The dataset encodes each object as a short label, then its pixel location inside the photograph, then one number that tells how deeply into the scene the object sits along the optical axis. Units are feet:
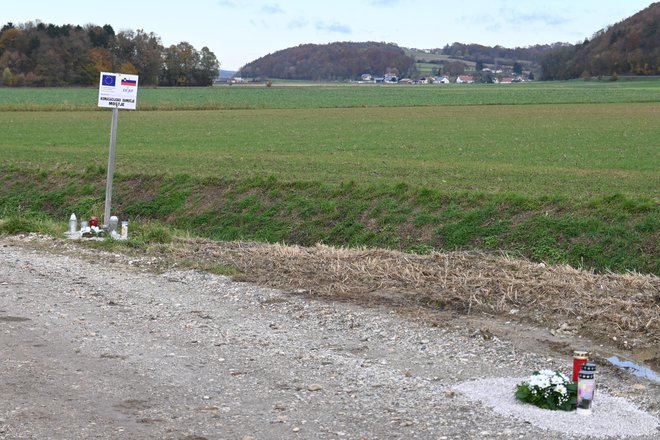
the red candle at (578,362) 24.71
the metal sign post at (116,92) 50.55
